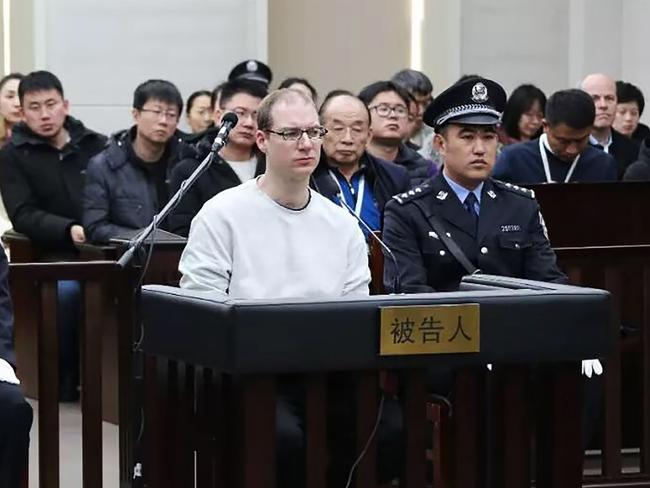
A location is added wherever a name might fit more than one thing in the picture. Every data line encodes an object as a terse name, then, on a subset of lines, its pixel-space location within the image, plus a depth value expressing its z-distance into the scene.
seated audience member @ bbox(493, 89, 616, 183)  13.44
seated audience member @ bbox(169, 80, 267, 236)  12.49
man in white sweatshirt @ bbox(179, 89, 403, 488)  8.64
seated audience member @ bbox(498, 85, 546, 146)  16.53
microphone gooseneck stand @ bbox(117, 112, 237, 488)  9.77
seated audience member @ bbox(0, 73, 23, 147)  16.46
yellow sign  6.96
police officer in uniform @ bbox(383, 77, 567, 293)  9.95
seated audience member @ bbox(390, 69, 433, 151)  16.26
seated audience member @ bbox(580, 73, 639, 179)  16.17
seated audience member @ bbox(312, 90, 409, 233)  12.06
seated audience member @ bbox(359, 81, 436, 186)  13.60
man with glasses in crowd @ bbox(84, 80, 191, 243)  13.89
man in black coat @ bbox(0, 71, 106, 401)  14.52
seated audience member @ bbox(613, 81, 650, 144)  17.92
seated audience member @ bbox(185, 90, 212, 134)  18.11
